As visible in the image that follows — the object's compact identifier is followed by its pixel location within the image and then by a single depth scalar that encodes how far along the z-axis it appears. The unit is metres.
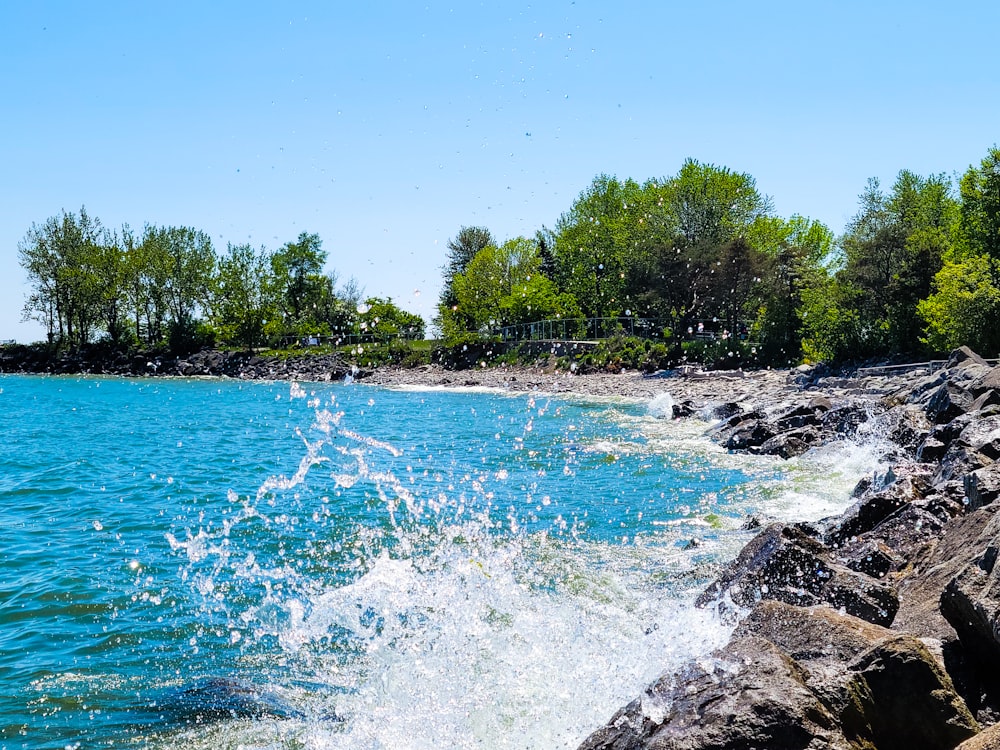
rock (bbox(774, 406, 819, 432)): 26.05
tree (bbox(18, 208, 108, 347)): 98.06
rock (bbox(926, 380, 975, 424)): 19.11
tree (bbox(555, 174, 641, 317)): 78.88
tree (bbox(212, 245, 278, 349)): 99.38
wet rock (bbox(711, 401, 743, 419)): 31.81
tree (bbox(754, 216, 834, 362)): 54.34
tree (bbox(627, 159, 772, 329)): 60.06
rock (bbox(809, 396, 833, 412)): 26.92
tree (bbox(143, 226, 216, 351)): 101.00
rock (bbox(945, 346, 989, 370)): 25.52
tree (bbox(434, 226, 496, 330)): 109.50
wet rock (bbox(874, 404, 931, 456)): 19.24
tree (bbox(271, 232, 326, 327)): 106.75
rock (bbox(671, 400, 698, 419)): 35.19
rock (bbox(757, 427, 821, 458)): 23.73
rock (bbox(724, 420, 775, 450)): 25.50
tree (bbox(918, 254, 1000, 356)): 35.34
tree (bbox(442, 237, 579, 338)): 81.38
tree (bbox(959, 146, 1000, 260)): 40.78
